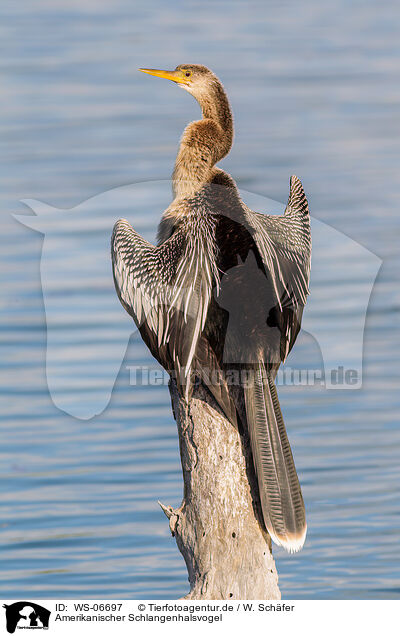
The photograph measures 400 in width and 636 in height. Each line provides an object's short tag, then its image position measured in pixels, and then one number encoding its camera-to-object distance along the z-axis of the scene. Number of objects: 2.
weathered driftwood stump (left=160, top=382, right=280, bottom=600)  9.86
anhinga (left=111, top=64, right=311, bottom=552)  9.77
